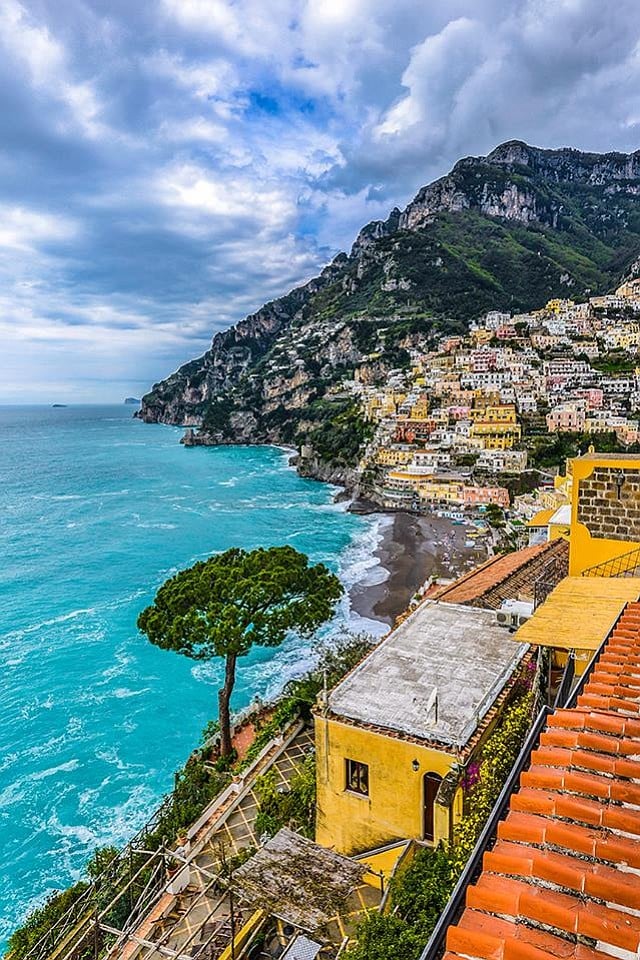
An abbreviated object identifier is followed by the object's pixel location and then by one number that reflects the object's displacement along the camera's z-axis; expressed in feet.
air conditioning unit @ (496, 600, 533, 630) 34.42
